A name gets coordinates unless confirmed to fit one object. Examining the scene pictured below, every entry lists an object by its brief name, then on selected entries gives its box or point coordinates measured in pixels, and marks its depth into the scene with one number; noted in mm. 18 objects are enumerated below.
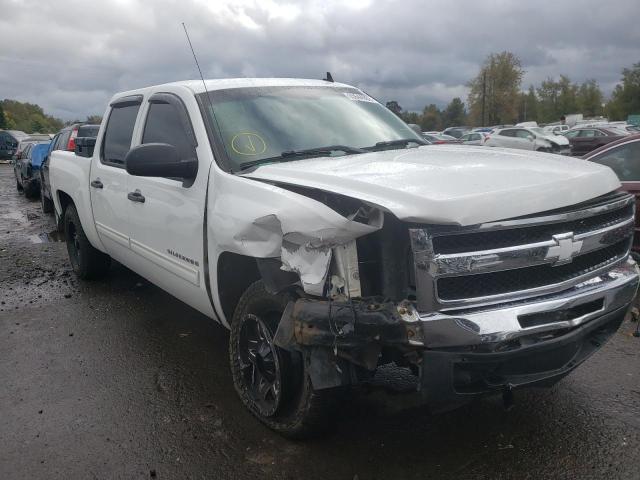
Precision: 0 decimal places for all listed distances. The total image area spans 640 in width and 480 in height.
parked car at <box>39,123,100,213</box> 12195
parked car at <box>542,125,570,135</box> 45781
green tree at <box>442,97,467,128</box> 100125
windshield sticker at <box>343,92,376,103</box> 4492
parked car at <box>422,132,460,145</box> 36038
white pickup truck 2467
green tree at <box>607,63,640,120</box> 80438
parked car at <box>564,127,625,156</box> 21219
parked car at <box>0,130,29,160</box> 34812
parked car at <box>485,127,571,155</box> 23312
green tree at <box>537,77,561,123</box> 96312
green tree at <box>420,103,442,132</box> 103250
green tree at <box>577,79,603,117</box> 94000
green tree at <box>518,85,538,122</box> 92125
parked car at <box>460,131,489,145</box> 32128
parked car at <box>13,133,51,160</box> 19494
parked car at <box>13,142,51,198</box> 15797
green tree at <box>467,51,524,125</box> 79500
